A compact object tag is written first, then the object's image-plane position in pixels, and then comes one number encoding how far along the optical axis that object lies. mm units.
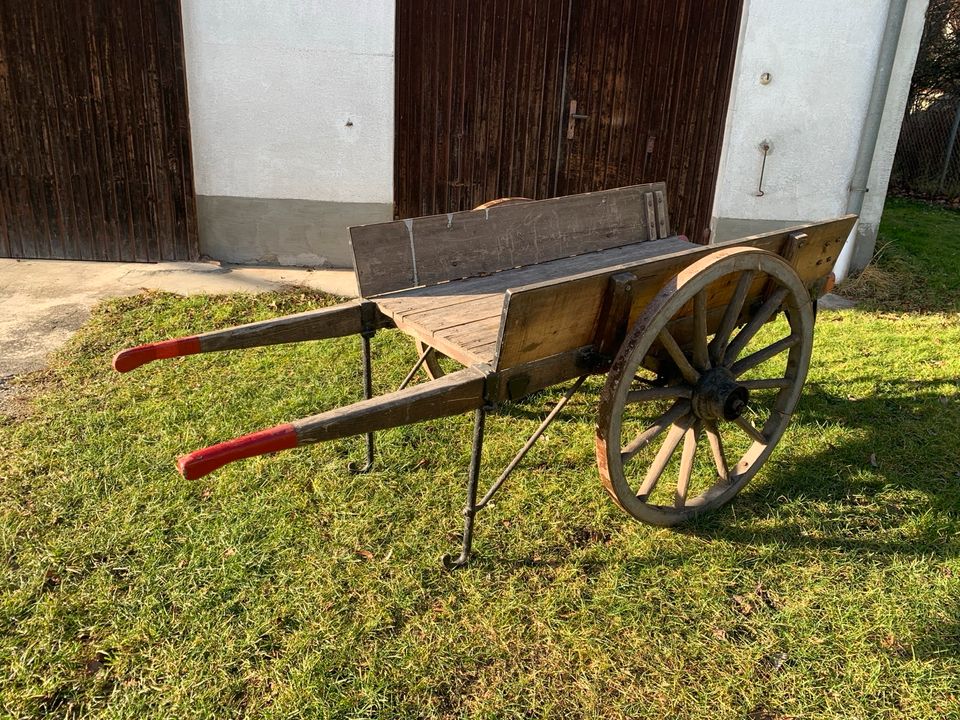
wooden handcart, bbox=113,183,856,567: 2188
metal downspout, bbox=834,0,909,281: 5598
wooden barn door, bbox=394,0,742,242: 6023
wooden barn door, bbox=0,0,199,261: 5805
